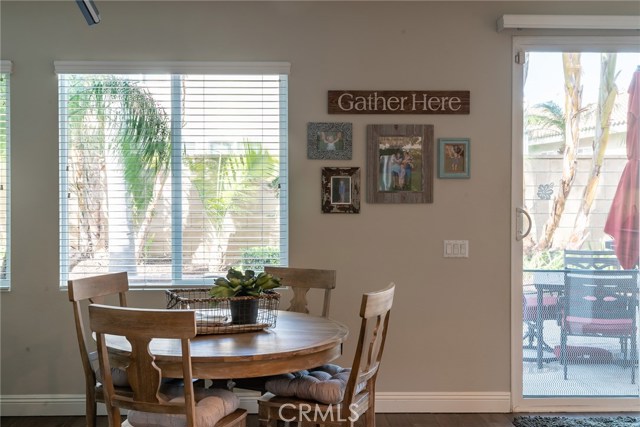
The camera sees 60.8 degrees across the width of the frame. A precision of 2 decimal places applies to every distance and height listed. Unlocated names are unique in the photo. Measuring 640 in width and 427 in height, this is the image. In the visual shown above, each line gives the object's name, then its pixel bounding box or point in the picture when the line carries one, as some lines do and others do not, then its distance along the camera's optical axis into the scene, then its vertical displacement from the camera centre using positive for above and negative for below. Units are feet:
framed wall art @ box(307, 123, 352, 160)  11.12 +1.48
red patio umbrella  11.35 +0.36
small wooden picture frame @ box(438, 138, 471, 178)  11.18 +1.14
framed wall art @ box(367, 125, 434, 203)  11.14 +1.01
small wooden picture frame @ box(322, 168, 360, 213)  11.14 +0.46
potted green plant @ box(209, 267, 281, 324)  7.82 -1.15
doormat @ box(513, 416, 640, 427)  10.46 -4.07
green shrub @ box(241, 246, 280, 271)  11.39 -0.90
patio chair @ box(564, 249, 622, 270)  11.38 -0.99
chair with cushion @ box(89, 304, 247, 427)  6.13 -1.99
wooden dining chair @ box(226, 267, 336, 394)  9.78 -1.25
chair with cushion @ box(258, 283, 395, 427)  7.20 -2.49
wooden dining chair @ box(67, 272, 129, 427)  7.89 -1.66
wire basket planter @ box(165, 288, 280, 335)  7.65 -1.51
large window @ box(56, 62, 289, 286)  11.24 +0.85
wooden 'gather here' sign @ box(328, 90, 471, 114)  11.12 +2.28
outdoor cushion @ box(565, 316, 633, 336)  11.34 -2.34
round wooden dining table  6.48 -1.71
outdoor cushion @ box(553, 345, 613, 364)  11.35 -2.97
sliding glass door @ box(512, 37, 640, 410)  11.34 -0.18
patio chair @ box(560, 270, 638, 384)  11.34 -1.99
